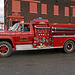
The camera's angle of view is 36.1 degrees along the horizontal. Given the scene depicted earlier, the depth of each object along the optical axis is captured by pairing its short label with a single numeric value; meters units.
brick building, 18.48
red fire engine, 6.19
